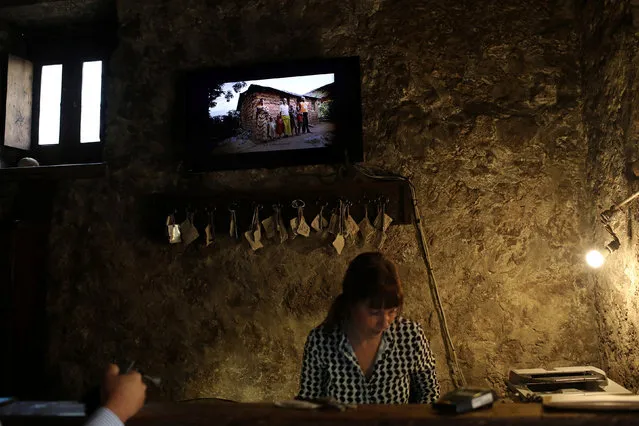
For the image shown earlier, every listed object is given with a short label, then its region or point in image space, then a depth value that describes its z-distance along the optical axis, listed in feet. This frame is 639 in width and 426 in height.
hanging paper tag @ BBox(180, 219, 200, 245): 9.49
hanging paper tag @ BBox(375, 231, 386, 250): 9.22
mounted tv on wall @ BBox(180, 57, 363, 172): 9.50
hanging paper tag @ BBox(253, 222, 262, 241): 9.37
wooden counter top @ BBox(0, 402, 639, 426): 4.58
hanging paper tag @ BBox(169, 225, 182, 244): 9.50
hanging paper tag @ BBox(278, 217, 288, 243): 9.32
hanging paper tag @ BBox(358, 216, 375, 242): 9.20
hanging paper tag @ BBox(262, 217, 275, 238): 9.38
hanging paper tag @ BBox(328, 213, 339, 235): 9.18
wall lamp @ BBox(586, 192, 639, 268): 6.76
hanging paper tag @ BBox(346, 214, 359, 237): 9.16
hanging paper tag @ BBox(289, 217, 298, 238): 9.25
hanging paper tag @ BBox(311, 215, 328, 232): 9.20
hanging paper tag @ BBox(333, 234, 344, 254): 9.16
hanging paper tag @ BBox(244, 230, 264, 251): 9.36
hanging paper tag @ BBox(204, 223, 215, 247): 9.45
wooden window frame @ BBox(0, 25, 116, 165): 11.26
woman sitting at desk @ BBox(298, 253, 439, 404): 6.31
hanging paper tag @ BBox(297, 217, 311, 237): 9.21
